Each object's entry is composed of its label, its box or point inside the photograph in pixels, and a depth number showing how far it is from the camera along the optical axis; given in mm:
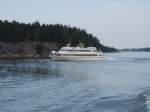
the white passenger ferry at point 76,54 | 127000
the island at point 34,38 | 169875
